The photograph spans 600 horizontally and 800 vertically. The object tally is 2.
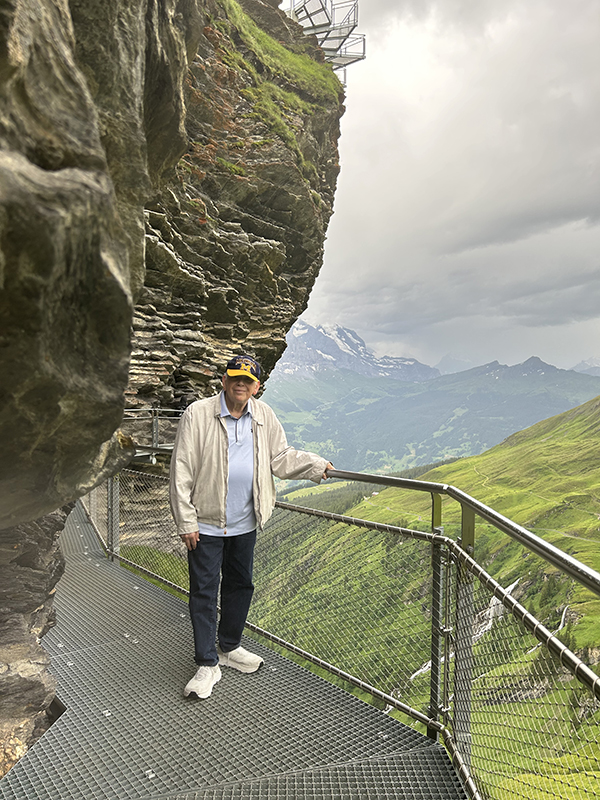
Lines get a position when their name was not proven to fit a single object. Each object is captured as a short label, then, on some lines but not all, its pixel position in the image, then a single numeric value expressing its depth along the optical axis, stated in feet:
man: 11.90
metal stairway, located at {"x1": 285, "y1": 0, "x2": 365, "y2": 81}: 95.20
